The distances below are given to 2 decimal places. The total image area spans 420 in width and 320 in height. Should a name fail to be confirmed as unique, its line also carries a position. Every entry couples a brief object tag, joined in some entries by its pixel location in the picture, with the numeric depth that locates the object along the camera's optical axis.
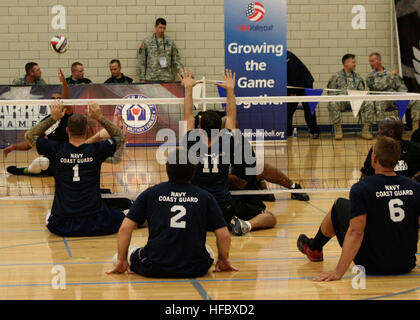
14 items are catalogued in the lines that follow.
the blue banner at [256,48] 25.22
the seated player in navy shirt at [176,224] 9.54
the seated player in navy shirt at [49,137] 16.41
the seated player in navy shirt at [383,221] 9.23
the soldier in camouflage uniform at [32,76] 27.20
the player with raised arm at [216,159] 12.87
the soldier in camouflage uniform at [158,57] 29.66
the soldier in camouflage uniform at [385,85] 29.00
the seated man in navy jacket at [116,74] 28.04
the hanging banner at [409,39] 30.22
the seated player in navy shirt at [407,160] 13.11
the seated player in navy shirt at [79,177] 12.76
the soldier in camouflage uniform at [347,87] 29.10
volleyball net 15.43
